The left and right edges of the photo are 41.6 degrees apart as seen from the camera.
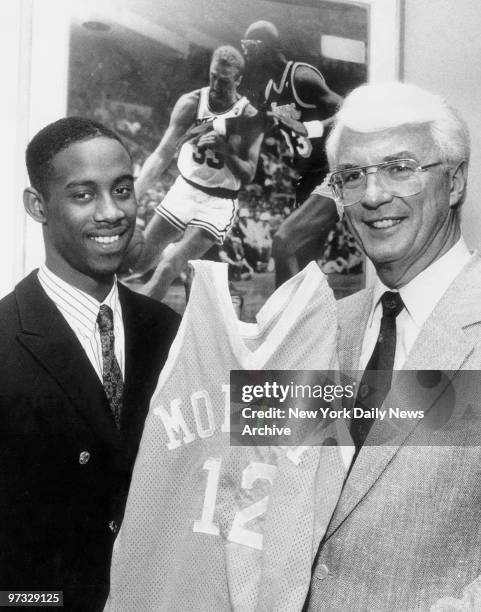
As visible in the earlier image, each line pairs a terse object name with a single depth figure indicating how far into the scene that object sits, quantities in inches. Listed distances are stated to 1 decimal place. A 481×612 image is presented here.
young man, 29.7
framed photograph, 37.0
